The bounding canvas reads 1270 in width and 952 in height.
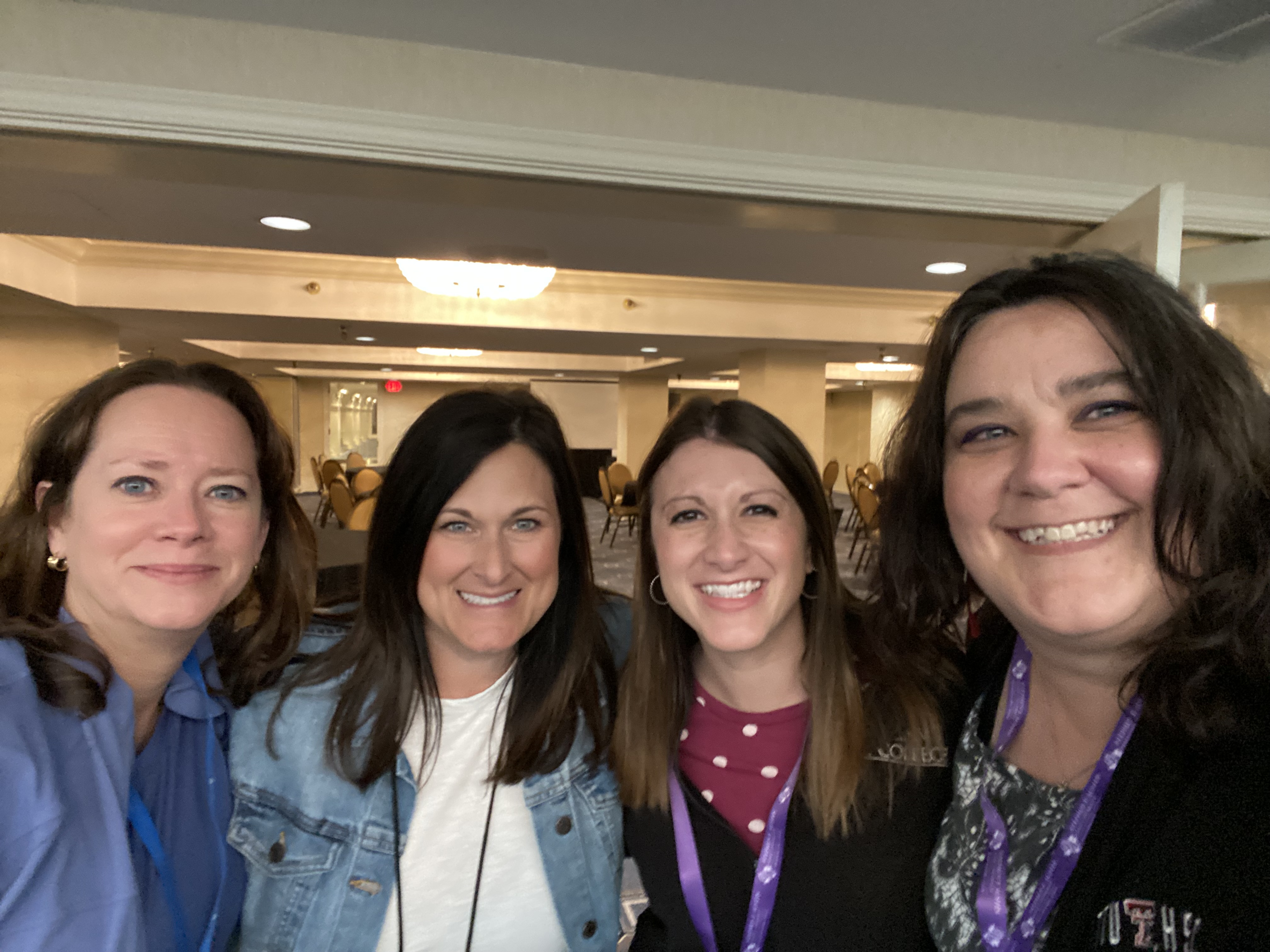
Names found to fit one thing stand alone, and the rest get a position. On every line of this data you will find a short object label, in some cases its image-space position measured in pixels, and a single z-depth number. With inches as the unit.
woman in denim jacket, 48.8
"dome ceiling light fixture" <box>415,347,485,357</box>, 337.4
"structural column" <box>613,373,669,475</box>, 486.6
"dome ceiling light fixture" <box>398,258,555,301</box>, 146.0
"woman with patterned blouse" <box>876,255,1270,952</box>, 32.1
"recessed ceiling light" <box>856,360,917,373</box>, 413.1
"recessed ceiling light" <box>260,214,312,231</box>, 119.8
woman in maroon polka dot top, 45.8
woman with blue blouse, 38.6
